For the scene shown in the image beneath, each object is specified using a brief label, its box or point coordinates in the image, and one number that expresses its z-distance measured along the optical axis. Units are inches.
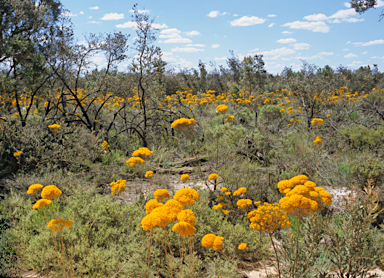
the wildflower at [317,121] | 262.2
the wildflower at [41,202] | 97.2
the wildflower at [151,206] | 86.0
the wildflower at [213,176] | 151.8
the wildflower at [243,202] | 126.3
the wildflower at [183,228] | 69.8
